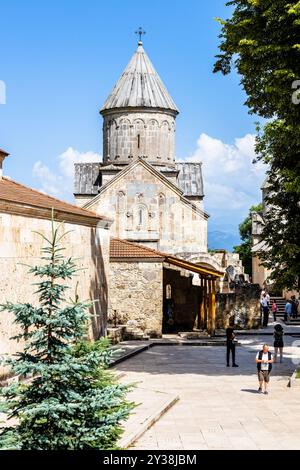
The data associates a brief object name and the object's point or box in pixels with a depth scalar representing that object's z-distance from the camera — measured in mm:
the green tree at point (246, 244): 79688
